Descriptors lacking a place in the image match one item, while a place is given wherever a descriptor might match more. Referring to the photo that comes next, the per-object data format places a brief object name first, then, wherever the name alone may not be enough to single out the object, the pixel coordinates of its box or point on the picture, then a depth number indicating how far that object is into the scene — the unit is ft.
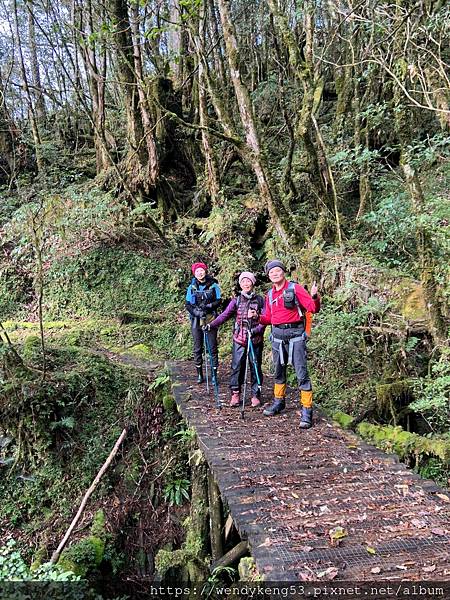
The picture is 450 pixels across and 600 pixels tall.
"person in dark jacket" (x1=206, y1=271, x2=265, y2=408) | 23.59
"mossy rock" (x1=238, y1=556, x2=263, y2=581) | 15.03
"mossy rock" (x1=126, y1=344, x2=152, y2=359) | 37.09
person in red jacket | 21.26
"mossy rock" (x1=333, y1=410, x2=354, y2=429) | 24.41
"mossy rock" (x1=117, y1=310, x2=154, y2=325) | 42.60
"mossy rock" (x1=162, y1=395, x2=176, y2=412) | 29.32
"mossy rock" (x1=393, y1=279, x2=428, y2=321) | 27.02
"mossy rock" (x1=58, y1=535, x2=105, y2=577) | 22.99
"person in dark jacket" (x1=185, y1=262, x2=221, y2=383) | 27.30
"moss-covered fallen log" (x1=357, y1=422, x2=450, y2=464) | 22.04
